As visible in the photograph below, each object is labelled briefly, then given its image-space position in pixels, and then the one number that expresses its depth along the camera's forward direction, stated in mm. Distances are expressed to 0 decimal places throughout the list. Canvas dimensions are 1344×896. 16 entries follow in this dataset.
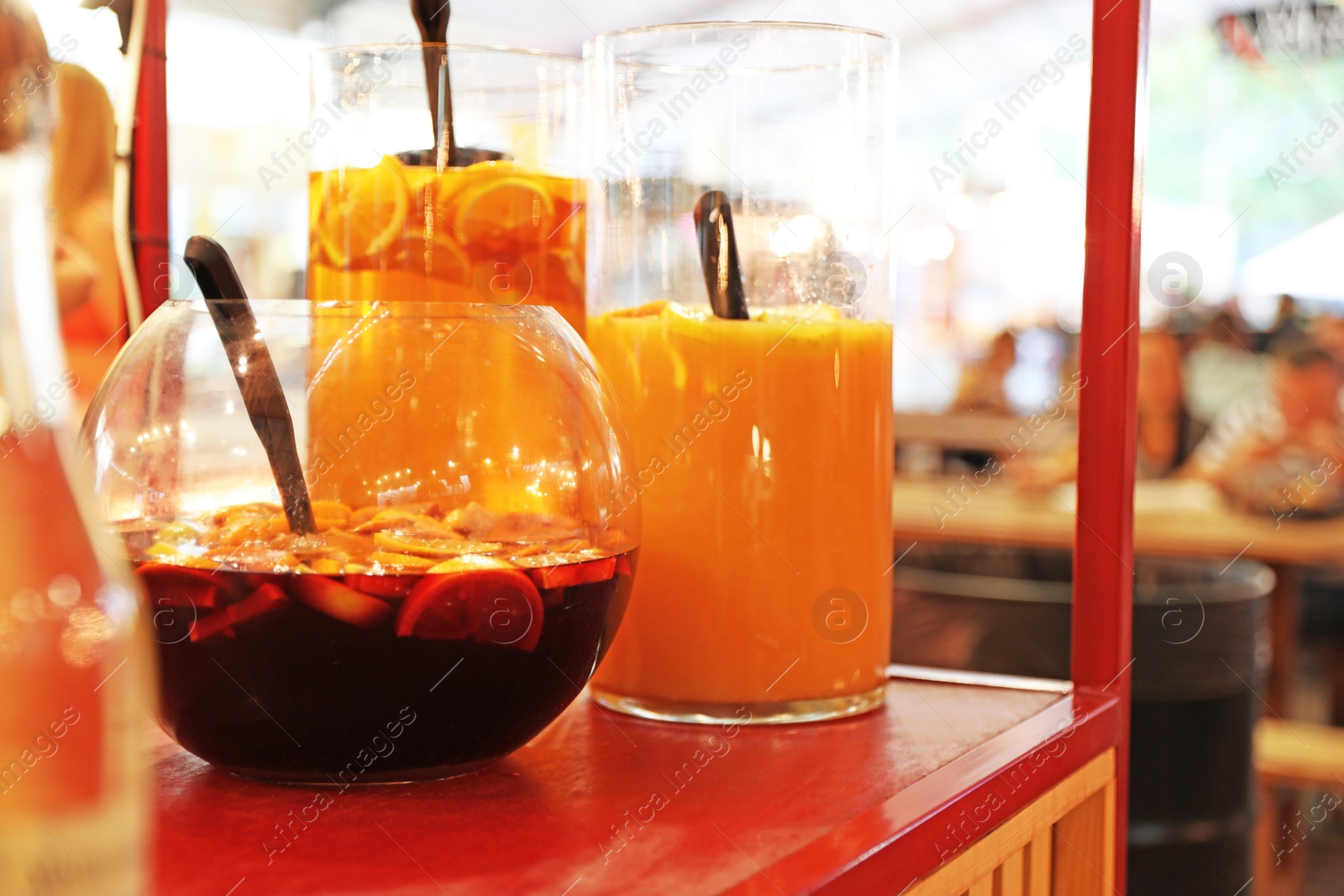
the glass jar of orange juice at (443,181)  635
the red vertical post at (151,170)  751
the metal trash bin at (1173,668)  1619
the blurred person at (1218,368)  4012
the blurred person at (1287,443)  2889
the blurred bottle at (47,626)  228
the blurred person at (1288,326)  3608
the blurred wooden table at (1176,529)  2689
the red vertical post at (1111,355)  678
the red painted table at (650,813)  418
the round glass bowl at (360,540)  473
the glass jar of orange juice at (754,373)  634
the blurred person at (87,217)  748
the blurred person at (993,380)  4820
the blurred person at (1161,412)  3660
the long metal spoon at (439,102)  637
